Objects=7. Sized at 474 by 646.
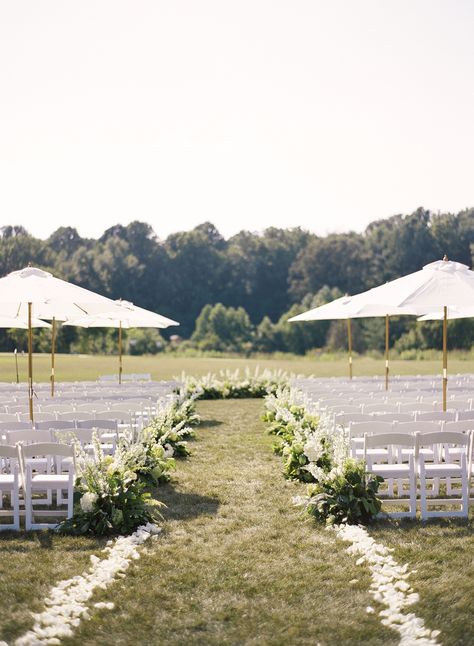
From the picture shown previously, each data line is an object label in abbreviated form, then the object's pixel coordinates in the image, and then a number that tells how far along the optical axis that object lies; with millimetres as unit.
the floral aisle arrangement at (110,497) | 7961
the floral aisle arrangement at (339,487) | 8203
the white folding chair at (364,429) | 9094
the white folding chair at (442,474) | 8312
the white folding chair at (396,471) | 8383
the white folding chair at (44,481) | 8055
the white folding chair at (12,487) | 8039
